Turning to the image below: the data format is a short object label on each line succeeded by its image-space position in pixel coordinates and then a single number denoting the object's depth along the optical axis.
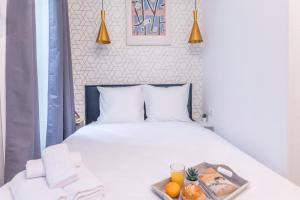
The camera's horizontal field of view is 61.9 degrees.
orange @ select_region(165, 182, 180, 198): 1.07
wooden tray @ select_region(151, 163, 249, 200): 1.06
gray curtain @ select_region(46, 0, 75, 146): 2.28
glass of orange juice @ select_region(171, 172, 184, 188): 1.15
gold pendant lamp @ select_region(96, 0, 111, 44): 2.74
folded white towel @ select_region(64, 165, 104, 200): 1.02
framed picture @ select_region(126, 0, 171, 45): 2.98
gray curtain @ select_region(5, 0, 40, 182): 1.51
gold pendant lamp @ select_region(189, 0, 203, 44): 2.84
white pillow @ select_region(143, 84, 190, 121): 2.76
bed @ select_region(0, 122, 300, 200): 1.16
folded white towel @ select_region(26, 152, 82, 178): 1.20
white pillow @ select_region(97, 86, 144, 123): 2.72
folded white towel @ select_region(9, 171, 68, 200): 1.02
